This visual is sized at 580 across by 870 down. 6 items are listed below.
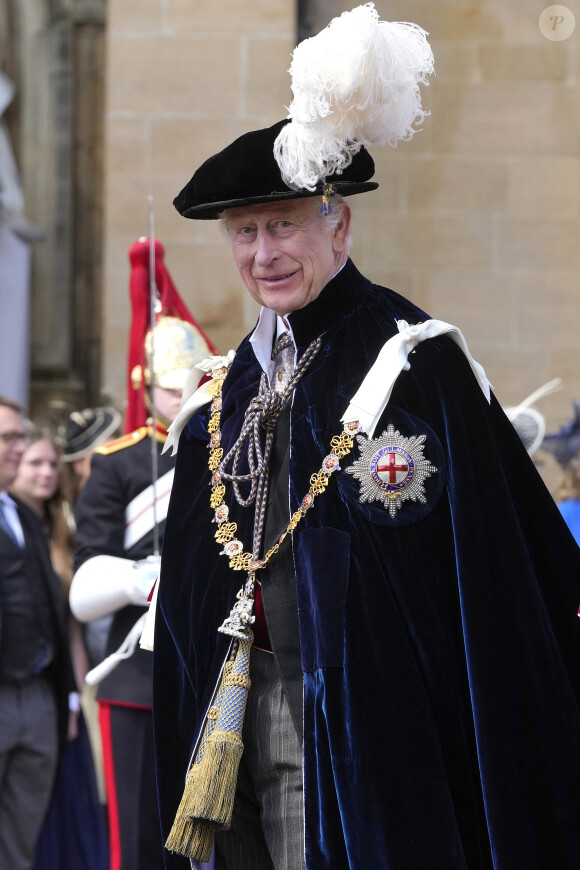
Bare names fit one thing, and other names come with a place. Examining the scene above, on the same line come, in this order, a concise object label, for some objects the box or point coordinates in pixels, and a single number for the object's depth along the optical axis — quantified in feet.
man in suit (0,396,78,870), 34.09
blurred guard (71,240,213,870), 29.58
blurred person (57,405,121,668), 42.39
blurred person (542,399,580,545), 33.63
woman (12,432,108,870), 35.32
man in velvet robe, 17.22
